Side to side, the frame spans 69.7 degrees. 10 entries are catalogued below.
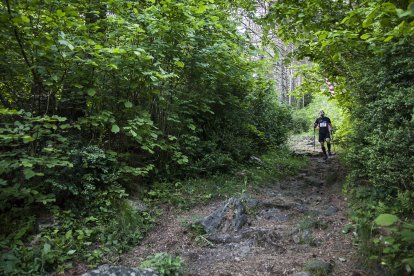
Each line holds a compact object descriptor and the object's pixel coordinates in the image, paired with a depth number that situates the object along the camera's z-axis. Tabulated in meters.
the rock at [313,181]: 8.38
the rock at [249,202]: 6.08
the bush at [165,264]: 3.97
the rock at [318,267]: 3.88
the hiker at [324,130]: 11.62
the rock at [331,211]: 5.82
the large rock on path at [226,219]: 5.34
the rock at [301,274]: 3.86
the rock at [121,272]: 3.70
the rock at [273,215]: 5.84
